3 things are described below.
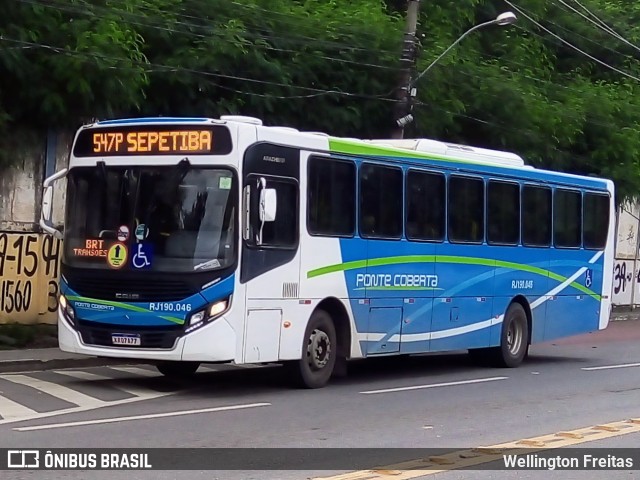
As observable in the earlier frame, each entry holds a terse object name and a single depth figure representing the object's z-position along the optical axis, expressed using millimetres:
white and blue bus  14133
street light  24016
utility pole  24094
